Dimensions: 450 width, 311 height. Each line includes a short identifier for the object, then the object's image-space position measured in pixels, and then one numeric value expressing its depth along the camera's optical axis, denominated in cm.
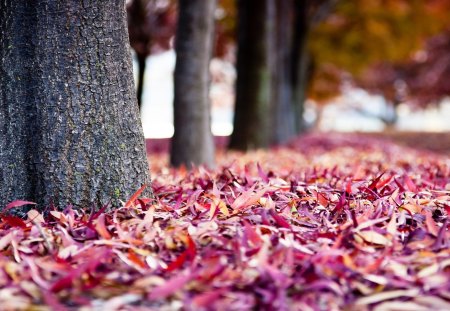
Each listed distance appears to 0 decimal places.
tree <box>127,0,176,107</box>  1748
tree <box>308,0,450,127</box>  1891
